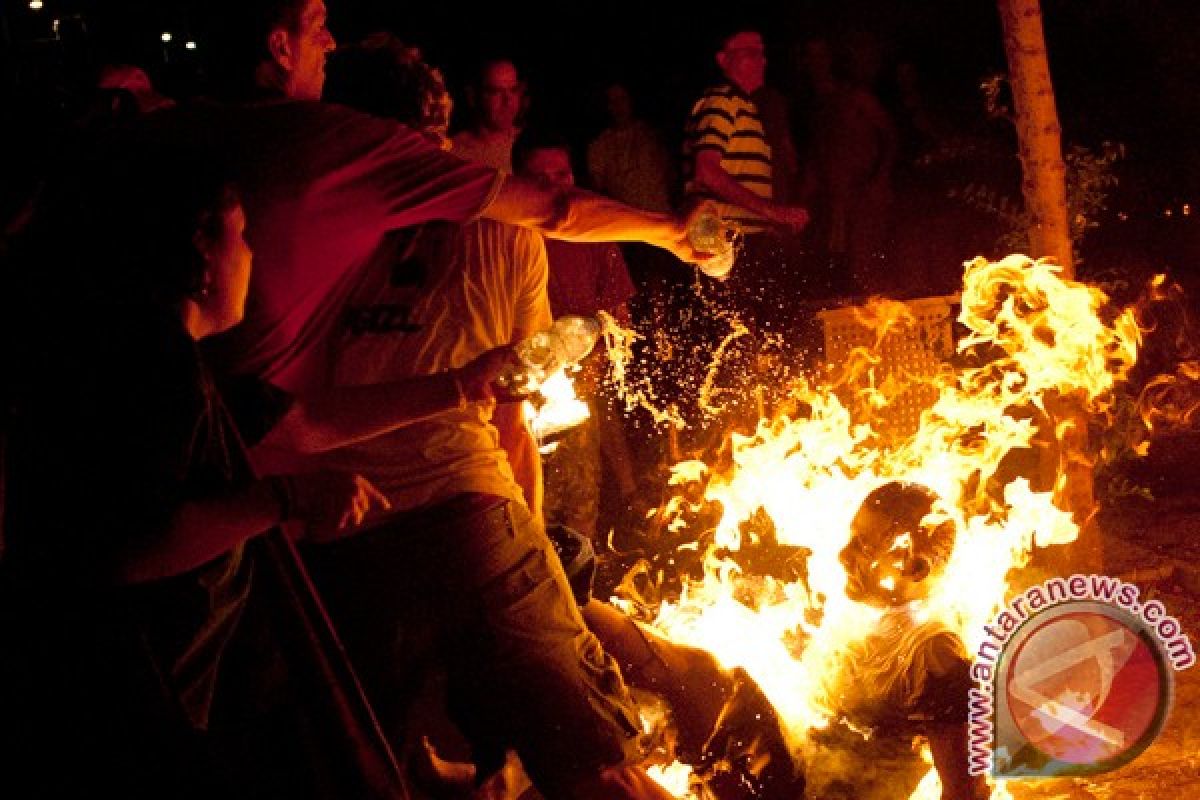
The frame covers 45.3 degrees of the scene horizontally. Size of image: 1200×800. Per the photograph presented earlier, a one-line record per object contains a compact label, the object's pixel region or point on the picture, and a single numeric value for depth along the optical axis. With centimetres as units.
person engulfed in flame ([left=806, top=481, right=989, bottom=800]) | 464
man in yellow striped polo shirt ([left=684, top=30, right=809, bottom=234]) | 877
